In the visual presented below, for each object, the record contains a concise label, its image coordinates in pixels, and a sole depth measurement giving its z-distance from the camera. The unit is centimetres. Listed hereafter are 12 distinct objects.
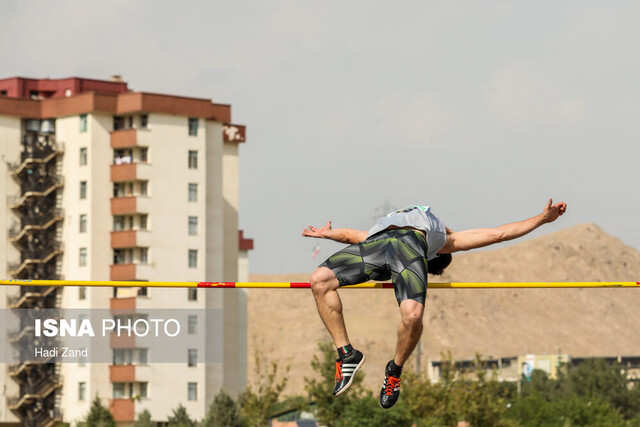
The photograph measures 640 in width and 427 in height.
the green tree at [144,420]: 8344
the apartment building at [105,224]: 9031
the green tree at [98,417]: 8294
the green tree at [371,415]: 7212
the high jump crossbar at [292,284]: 1488
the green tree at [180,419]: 8647
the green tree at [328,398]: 7769
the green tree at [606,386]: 13838
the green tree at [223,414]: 8500
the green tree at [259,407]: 8131
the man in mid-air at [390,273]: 1263
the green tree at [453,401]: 8125
